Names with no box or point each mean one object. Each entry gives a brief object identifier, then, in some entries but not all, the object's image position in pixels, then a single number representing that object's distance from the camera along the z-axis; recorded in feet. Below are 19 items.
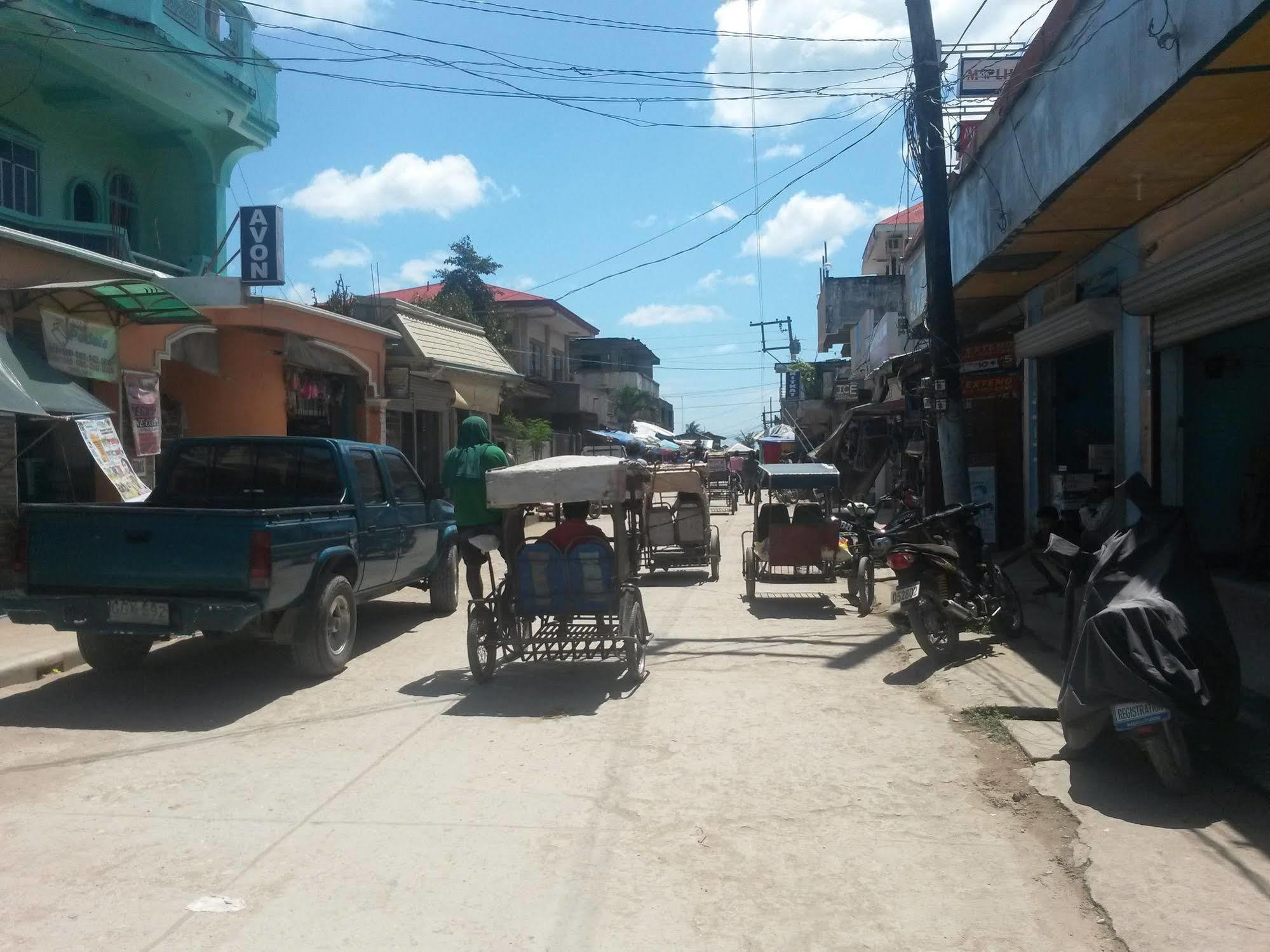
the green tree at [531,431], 96.12
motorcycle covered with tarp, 15.84
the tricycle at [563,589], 23.48
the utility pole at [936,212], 33.88
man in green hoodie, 28.89
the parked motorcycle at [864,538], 35.06
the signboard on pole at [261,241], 48.78
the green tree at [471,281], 113.50
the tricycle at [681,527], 47.03
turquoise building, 43.62
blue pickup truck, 21.61
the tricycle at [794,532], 37.58
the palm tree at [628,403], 189.78
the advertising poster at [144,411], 40.19
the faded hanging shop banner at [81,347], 34.42
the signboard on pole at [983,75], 40.06
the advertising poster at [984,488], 48.83
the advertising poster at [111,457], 34.09
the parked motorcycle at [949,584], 26.89
